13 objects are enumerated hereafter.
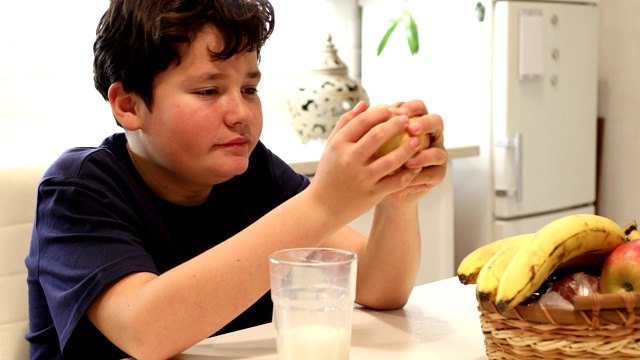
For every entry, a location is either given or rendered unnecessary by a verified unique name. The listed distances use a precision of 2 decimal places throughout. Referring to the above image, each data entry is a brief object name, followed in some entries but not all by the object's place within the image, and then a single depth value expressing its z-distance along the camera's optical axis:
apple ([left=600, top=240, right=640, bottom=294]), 0.75
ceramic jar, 2.39
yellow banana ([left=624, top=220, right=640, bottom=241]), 0.87
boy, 0.89
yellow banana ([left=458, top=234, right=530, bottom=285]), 0.86
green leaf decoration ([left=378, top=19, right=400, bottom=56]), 2.68
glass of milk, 0.75
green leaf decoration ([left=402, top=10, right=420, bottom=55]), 2.65
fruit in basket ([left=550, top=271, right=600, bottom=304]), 0.78
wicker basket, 0.71
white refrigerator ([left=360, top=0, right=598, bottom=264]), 2.54
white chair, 1.12
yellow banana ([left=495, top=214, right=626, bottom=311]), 0.74
